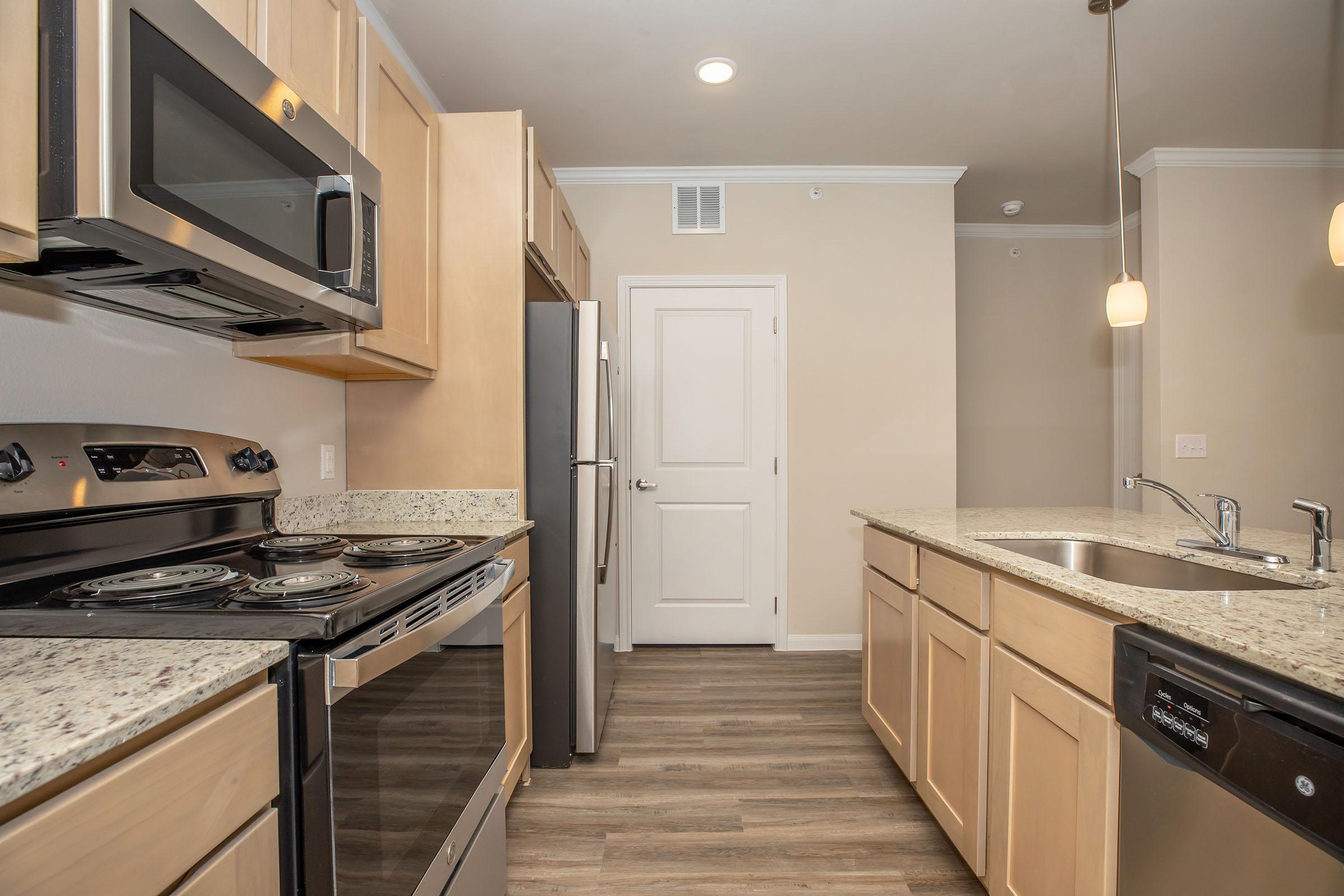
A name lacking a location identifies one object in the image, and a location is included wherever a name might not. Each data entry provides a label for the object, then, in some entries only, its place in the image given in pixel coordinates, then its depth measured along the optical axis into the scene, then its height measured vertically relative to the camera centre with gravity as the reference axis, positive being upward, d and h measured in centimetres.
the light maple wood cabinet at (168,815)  51 -35
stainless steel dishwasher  71 -43
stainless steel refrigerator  216 -22
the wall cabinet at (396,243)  163 +62
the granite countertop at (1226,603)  77 -26
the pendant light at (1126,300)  208 +49
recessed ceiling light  249 +153
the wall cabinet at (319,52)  130 +90
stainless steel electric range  85 -25
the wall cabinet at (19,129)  76 +40
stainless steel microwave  82 +43
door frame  348 +17
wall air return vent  349 +134
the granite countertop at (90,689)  51 -26
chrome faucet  147 -20
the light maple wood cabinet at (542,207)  221 +92
